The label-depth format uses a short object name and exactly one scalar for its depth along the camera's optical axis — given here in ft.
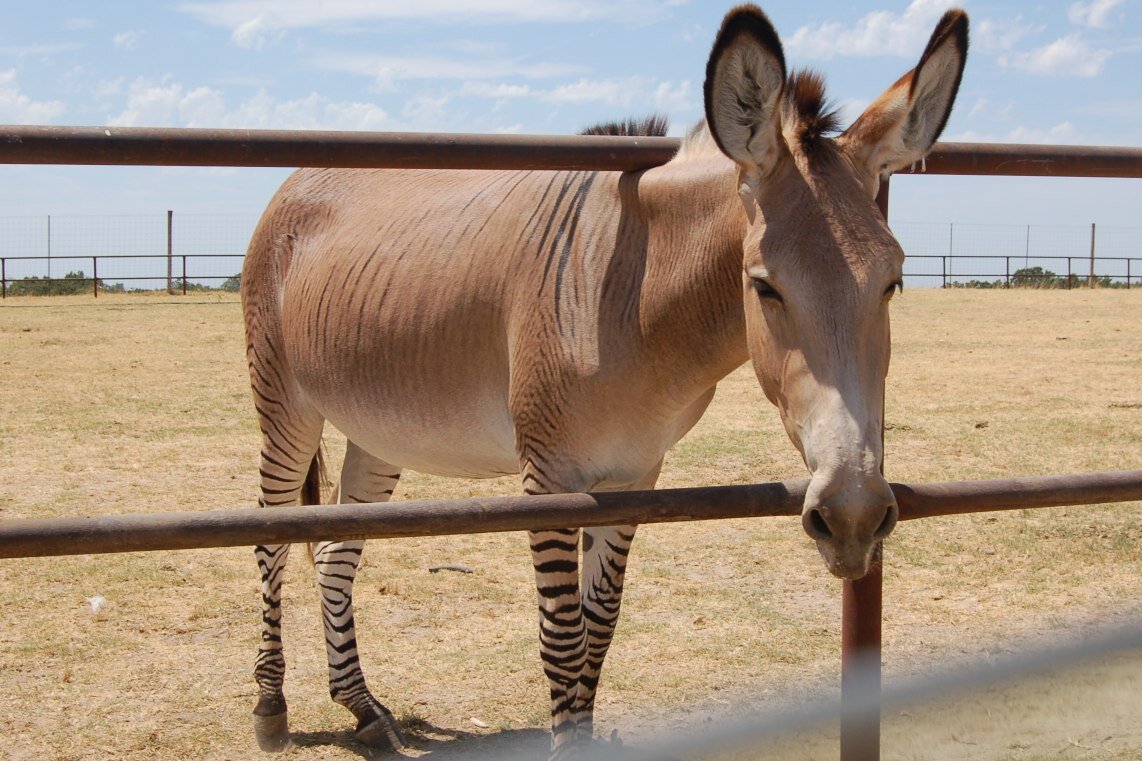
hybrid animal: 8.20
